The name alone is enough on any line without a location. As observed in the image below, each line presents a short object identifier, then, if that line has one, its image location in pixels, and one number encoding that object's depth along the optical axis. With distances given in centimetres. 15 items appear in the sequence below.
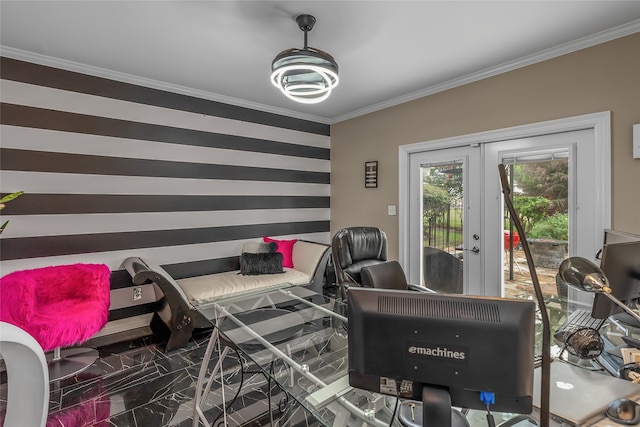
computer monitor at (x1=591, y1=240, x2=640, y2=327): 125
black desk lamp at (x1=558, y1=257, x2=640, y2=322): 97
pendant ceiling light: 203
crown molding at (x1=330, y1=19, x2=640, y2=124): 226
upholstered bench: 263
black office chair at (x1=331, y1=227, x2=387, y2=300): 256
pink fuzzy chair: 217
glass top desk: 104
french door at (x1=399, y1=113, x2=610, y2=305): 243
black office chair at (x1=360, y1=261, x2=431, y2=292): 217
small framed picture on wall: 410
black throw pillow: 357
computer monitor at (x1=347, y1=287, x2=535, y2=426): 71
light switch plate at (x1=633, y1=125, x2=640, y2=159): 218
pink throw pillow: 404
